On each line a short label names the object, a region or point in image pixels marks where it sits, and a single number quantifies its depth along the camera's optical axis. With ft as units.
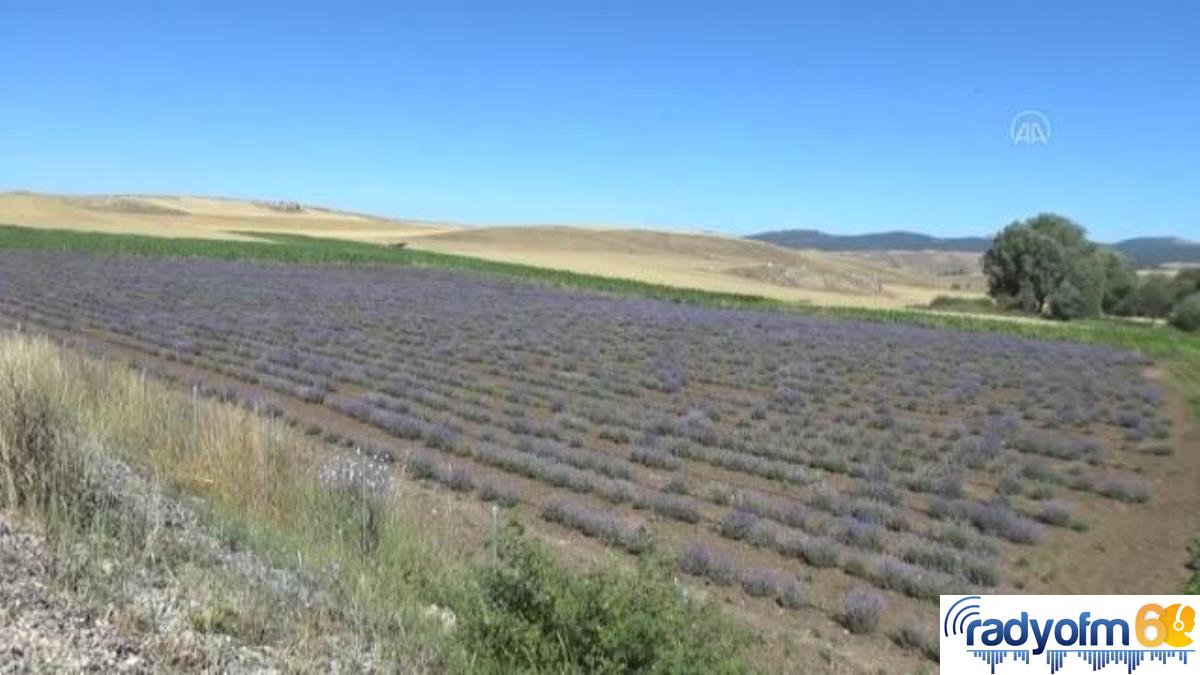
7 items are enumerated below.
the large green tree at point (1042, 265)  278.05
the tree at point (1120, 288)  315.78
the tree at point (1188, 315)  242.17
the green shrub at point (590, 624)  16.99
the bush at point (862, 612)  28.89
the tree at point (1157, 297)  304.48
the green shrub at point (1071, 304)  269.64
